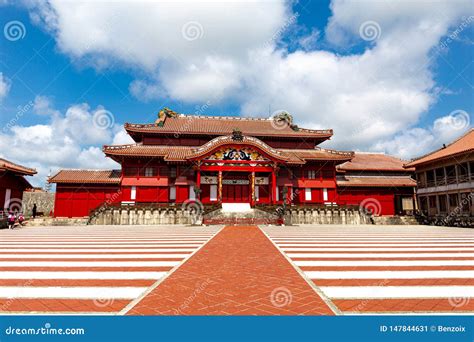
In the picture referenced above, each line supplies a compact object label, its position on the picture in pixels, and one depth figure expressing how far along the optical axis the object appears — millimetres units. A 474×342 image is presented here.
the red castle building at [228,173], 27328
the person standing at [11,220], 20094
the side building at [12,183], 25344
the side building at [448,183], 23817
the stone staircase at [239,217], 22594
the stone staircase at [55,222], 24578
